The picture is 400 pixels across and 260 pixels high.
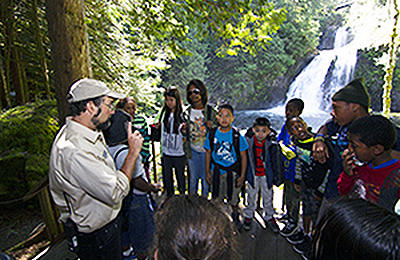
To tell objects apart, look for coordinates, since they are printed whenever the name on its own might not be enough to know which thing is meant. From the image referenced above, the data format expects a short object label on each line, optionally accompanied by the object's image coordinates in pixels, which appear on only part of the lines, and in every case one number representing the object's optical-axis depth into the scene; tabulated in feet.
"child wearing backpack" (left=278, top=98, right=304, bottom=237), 9.34
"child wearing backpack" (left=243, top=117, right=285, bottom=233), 9.62
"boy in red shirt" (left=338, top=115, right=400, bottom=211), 5.57
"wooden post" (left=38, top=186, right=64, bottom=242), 9.30
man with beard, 4.91
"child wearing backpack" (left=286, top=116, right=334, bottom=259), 8.20
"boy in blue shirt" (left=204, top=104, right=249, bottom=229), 9.87
